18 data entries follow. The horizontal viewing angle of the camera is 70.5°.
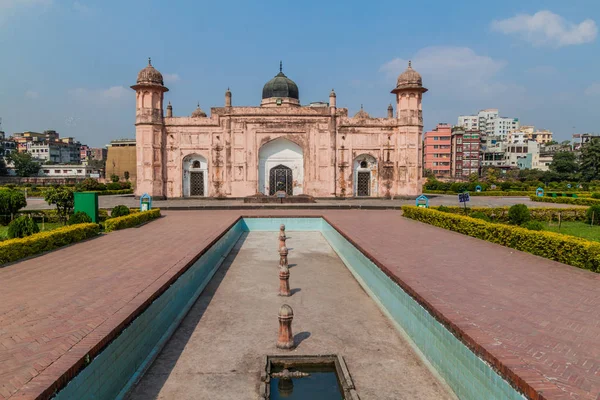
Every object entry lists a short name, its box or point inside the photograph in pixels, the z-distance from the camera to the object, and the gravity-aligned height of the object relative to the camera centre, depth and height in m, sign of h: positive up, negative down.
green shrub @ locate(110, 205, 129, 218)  14.40 -0.83
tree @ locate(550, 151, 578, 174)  59.22 +3.52
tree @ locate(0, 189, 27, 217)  14.65 -0.55
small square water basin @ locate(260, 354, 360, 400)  4.25 -2.03
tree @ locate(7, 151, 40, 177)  68.56 +3.74
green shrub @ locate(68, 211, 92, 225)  11.72 -0.88
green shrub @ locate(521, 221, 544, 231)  10.26 -0.92
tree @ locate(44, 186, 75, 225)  14.58 -0.41
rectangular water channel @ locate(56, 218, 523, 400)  4.09 -1.94
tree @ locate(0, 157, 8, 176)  62.10 +2.71
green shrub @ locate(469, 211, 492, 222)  13.02 -0.86
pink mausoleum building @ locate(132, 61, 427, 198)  27.89 +2.81
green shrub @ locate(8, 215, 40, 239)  9.34 -0.90
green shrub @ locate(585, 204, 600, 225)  15.44 -0.95
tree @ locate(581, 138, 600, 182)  52.16 +3.31
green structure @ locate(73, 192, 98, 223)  12.93 -0.51
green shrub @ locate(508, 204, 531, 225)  13.91 -0.86
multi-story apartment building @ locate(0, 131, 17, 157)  81.57 +8.55
